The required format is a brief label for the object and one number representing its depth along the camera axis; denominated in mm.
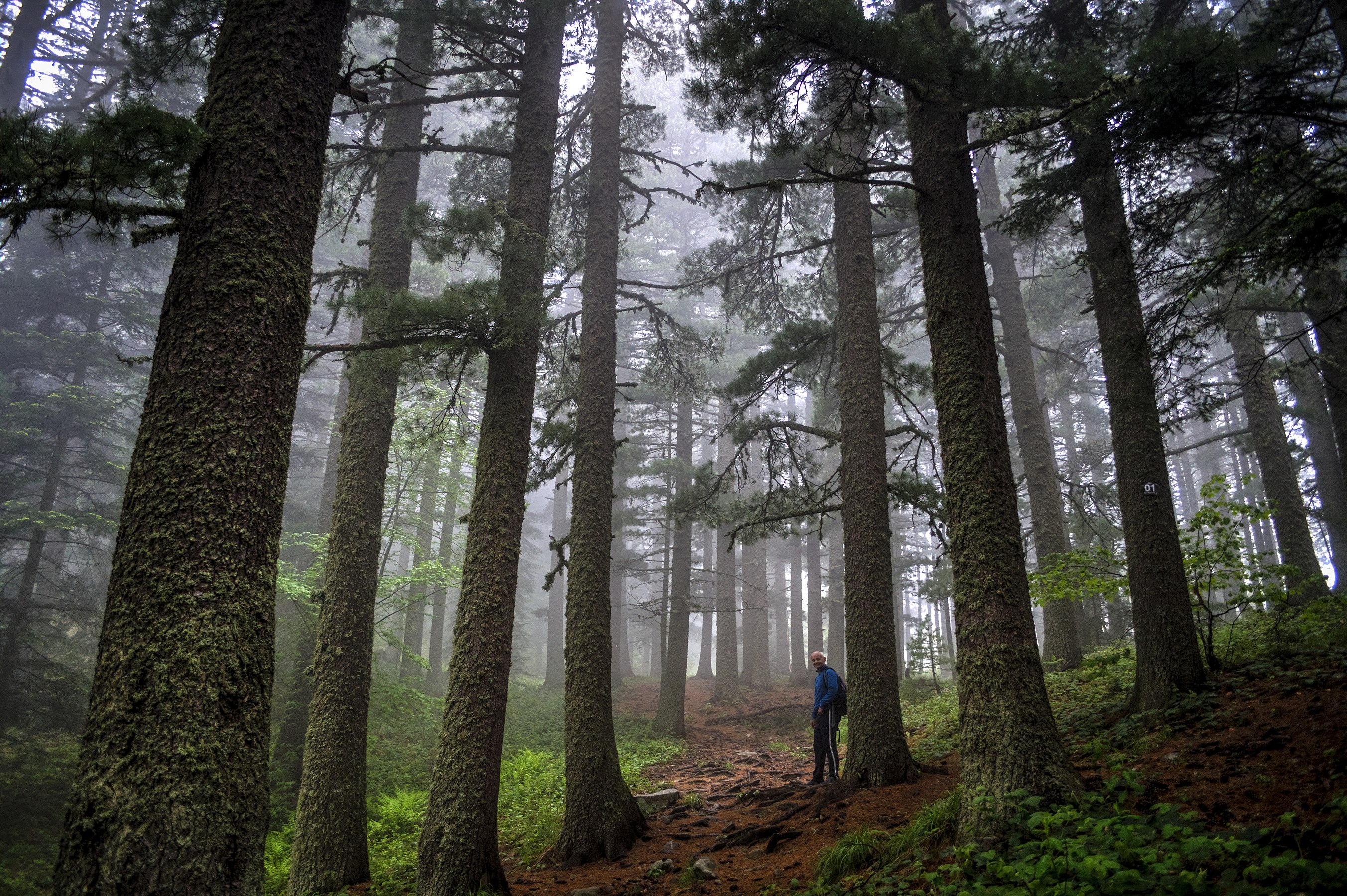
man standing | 9641
